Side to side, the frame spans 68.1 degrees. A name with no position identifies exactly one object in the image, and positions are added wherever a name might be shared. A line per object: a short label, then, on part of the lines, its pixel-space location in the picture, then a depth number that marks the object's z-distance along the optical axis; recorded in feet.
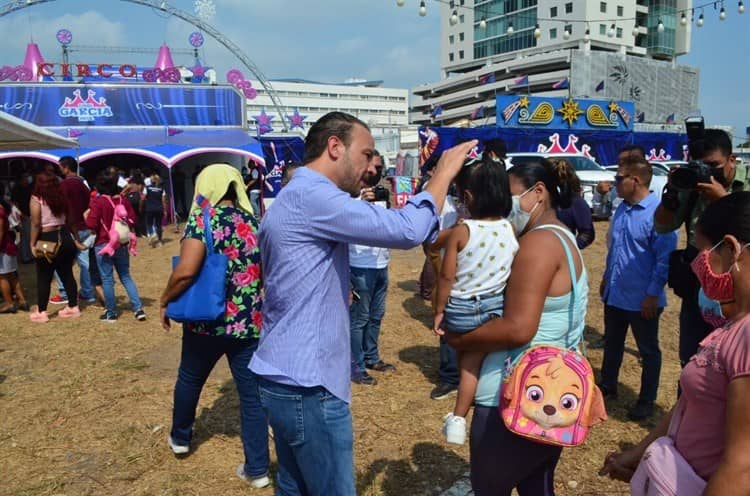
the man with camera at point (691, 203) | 9.62
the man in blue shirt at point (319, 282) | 5.59
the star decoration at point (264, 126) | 80.77
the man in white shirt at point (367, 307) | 14.98
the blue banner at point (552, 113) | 79.71
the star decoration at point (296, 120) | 107.86
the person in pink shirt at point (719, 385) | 4.00
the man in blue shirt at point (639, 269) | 12.42
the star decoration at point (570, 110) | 81.61
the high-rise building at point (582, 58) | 221.66
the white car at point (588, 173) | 49.19
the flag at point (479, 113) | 216.54
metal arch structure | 71.87
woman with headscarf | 9.65
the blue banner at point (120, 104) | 64.90
